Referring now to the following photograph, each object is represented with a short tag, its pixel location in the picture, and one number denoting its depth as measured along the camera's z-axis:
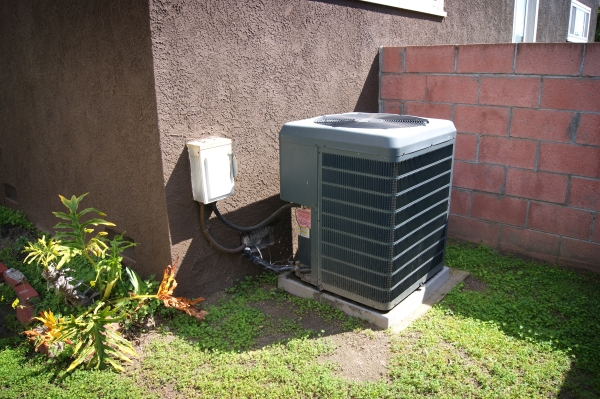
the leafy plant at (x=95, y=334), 2.67
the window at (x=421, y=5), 4.50
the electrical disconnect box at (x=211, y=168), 3.10
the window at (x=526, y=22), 7.50
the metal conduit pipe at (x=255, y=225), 3.32
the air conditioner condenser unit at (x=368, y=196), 2.86
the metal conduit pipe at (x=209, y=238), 3.29
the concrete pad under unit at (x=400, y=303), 3.12
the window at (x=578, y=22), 9.60
